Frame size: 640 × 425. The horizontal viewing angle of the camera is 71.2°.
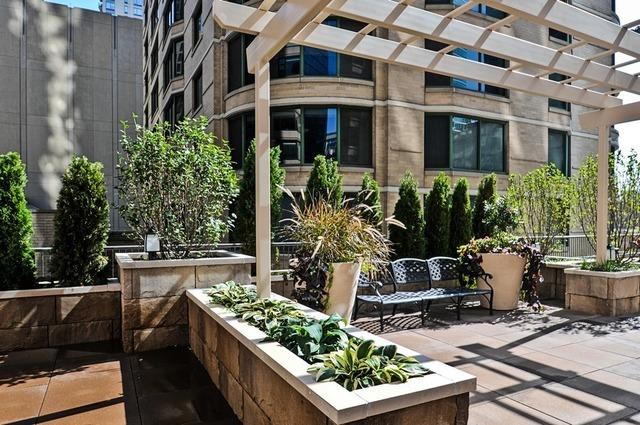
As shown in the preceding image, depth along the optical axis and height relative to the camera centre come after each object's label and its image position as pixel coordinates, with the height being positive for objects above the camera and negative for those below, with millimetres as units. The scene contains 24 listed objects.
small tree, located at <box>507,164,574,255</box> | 8578 +92
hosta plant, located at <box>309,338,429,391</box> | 2230 -825
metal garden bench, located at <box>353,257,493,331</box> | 5957 -1121
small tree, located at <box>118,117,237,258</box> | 5523 +283
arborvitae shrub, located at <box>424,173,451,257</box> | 10320 -247
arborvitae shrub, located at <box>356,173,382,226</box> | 10047 +465
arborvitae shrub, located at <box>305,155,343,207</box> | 10094 +702
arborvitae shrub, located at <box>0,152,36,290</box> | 5258 -207
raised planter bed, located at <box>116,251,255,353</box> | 4848 -936
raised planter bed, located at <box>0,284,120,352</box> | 5023 -1227
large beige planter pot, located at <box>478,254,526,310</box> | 7176 -1100
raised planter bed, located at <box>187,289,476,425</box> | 2002 -906
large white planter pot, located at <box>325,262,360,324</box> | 5168 -893
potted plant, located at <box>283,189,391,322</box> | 5145 -521
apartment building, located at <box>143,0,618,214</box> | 12891 +2964
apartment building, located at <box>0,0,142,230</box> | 15281 +4561
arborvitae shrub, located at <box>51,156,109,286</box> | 5508 -178
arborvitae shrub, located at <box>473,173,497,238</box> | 10966 +222
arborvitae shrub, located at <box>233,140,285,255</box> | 9086 +221
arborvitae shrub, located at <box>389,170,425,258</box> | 9812 -326
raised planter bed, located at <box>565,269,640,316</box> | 6719 -1296
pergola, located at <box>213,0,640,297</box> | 4145 +1861
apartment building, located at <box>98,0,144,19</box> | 111000 +51108
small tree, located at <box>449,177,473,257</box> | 10656 -234
